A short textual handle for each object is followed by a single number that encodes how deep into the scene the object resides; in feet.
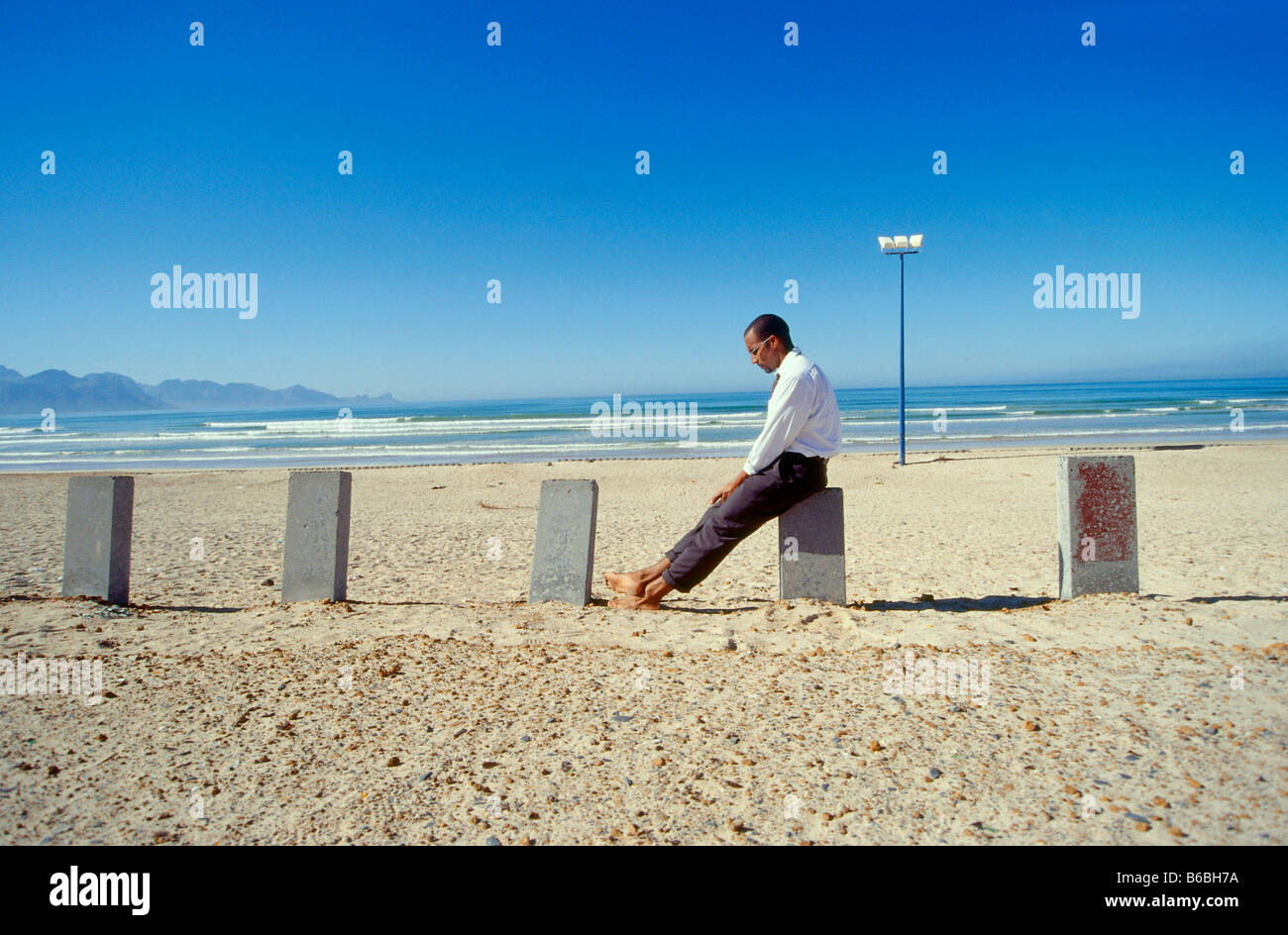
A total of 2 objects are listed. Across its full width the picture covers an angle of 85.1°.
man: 14.44
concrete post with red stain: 15.99
